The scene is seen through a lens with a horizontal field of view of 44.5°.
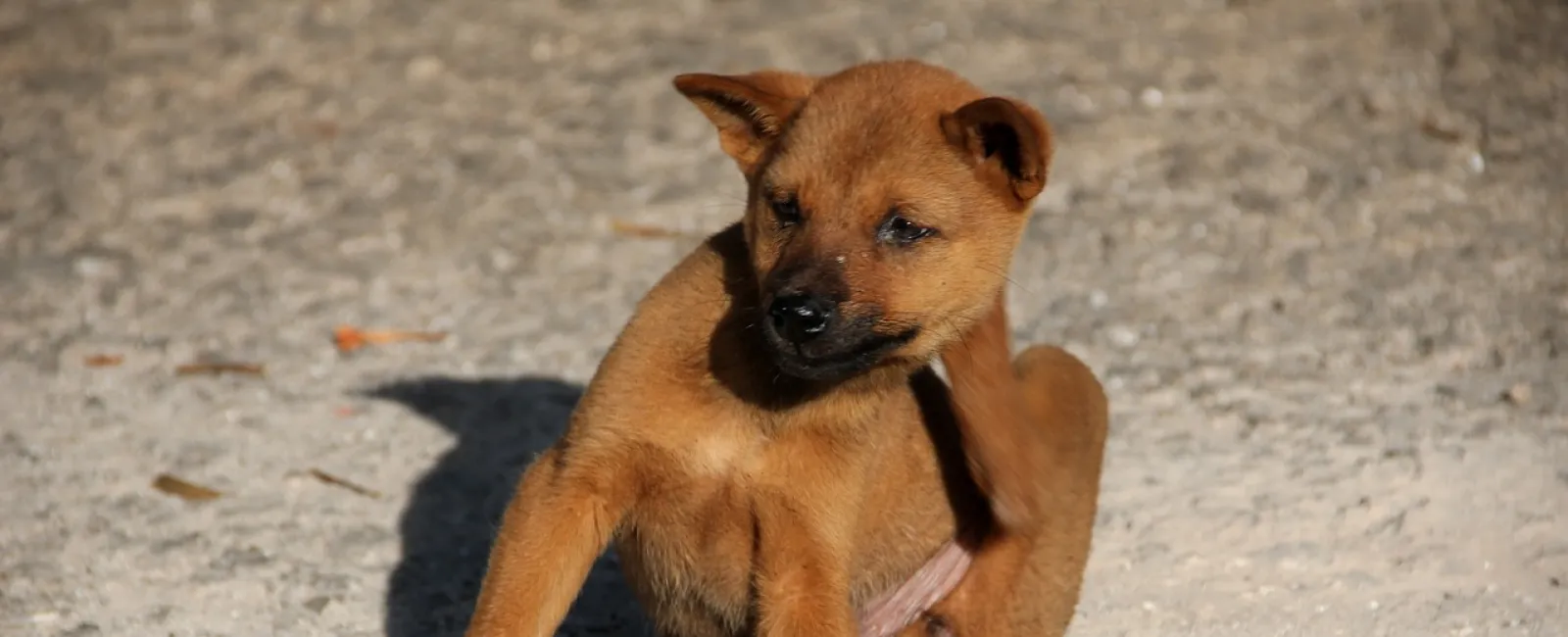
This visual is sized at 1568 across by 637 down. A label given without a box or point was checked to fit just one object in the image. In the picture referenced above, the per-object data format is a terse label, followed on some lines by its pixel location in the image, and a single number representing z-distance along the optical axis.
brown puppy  4.27
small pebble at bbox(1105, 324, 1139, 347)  7.54
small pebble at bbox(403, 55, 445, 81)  10.00
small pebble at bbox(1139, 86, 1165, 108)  9.57
